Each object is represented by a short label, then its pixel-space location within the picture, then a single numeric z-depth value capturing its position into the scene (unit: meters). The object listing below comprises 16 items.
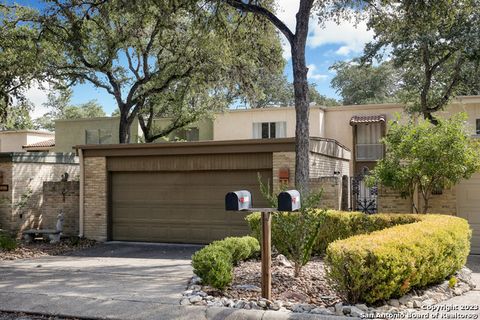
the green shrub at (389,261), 5.92
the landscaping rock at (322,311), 5.88
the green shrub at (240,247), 8.56
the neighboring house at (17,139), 34.53
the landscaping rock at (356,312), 5.76
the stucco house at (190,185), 12.03
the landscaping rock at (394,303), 6.23
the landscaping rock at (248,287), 7.10
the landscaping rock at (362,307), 5.93
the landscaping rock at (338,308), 5.87
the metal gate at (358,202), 14.12
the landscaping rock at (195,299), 6.57
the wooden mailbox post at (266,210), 6.39
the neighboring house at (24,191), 15.42
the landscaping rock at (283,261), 8.79
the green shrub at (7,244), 12.27
